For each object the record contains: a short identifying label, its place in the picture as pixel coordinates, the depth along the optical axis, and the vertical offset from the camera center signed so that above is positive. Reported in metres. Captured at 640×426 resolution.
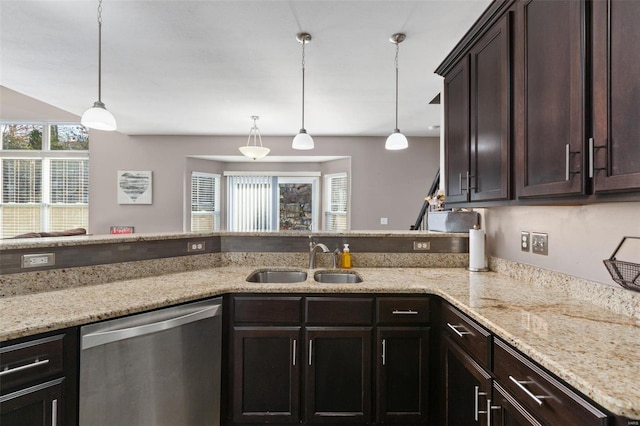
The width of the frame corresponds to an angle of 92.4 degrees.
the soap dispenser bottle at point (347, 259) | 2.35 -0.34
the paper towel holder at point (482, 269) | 2.20 -0.39
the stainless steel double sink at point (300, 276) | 2.25 -0.46
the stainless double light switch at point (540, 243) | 1.72 -0.16
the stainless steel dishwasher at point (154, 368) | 1.31 -0.74
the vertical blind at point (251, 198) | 6.49 +0.34
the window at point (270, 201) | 6.44 +0.27
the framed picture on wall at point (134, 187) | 5.74 +0.50
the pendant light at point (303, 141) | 2.92 +0.70
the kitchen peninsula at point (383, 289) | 0.93 -0.41
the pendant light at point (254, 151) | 4.54 +0.94
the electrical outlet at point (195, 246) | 2.25 -0.24
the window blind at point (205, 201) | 6.02 +0.26
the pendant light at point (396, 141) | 2.85 +0.68
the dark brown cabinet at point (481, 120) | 1.59 +0.57
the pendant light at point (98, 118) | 2.07 +0.65
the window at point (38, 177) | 5.85 +0.70
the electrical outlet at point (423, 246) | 2.42 -0.25
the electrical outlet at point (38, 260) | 1.57 -0.24
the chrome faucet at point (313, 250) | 2.28 -0.27
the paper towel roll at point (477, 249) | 2.19 -0.25
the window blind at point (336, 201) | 5.93 +0.25
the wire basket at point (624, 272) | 1.16 -0.22
